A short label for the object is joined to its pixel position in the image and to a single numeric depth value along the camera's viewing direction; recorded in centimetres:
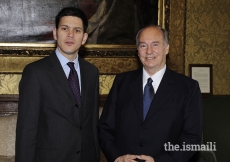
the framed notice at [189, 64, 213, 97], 423
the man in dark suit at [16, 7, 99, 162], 230
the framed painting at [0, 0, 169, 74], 376
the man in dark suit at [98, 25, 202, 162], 230
